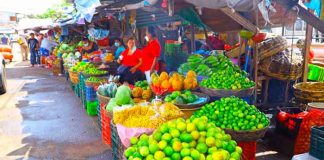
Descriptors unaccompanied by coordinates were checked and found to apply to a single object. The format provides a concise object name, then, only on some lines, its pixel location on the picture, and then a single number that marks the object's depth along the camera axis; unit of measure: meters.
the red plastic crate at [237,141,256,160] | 3.43
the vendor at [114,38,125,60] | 9.11
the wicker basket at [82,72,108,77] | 7.21
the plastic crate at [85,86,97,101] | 6.95
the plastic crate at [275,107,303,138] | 4.47
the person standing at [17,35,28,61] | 21.86
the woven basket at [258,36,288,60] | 6.55
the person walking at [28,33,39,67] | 18.07
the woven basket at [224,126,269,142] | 3.27
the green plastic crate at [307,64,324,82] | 7.05
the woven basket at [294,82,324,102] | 5.18
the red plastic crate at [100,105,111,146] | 4.90
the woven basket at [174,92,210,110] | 3.78
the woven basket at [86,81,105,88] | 6.83
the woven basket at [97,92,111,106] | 4.78
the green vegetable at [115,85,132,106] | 4.02
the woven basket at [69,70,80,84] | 8.70
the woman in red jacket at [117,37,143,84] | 6.76
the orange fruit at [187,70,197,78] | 4.90
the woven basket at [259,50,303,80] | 6.41
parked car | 9.94
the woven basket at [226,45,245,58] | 7.32
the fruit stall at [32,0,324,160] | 2.54
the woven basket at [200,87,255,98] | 4.31
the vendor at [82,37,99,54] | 12.27
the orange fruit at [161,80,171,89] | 4.59
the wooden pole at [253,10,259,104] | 6.30
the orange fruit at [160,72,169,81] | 4.76
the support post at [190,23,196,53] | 9.15
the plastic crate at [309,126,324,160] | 2.86
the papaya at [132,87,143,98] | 4.62
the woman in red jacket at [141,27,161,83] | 6.93
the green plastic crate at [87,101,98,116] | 7.16
